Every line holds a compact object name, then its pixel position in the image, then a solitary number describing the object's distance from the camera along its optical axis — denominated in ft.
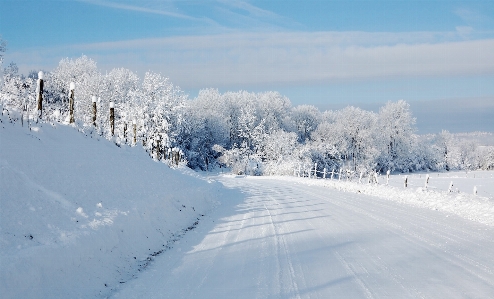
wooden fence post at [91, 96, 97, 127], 52.27
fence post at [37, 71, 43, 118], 36.91
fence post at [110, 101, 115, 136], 56.50
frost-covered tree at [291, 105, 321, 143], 275.39
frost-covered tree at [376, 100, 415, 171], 244.01
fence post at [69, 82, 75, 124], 43.59
